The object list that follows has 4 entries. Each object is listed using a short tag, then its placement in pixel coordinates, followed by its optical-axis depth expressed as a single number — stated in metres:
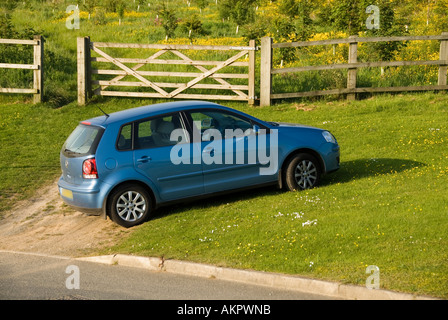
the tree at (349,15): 28.59
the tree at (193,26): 34.28
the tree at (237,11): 38.77
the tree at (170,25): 32.91
